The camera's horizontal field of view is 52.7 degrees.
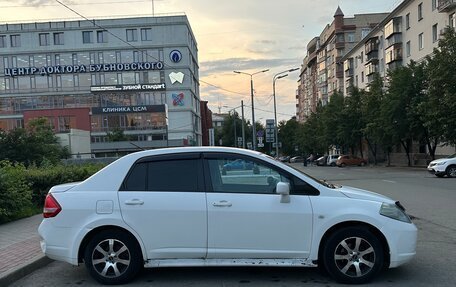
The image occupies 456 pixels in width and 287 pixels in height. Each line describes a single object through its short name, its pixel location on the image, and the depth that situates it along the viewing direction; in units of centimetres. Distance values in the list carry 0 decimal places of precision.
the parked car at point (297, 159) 8962
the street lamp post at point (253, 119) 4218
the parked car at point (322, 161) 6292
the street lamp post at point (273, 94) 4976
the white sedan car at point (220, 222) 536
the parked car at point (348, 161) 5369
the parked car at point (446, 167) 2436
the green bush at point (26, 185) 977
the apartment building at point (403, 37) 4078
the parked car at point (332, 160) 5868
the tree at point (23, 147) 2272
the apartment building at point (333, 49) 8138
